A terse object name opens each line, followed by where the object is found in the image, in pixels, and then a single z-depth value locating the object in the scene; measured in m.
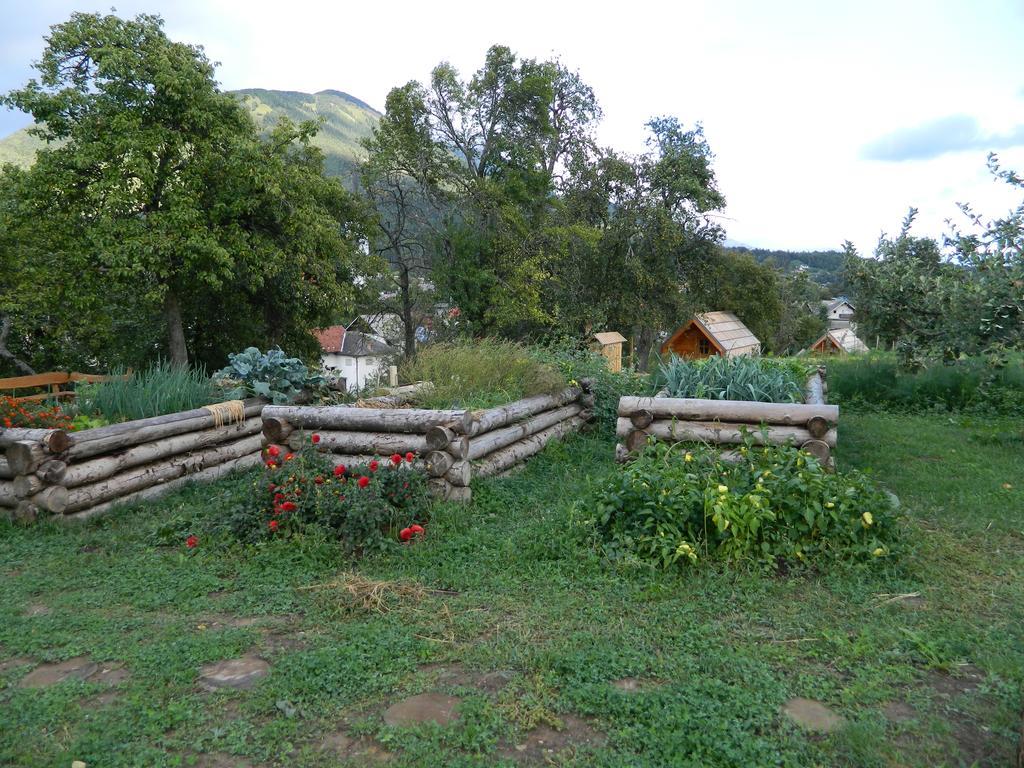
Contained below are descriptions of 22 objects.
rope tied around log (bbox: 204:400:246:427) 7.62
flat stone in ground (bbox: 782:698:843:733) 2.88
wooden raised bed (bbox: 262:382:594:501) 6.19
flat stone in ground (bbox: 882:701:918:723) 2.95
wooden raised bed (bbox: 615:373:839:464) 6.26
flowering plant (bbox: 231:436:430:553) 5.19
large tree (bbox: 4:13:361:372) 16.30
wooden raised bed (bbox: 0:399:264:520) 5.88
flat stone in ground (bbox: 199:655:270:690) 3.32
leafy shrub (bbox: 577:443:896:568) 4.71
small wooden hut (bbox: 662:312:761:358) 26.09
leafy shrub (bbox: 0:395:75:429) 6.50
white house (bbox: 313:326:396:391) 63.11
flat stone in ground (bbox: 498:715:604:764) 2.74
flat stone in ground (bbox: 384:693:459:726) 2.99
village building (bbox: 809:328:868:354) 18.01
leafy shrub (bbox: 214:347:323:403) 8.40
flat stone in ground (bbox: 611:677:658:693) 3.21
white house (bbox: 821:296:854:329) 73.06
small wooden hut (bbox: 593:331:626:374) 17.70
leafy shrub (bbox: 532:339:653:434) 9.93
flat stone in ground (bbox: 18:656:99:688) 3.36
